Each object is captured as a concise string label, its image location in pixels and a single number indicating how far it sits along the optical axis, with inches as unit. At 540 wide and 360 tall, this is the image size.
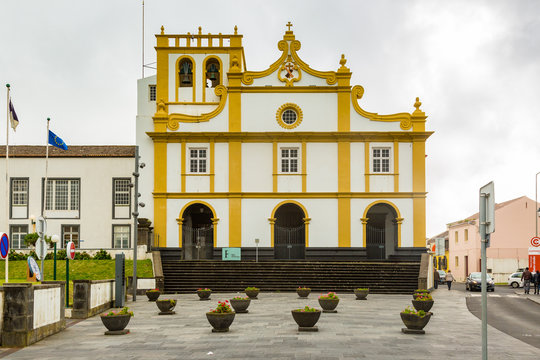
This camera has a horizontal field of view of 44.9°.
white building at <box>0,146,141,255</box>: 1726.1
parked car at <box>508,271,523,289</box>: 2090.3
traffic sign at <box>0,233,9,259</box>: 640.0
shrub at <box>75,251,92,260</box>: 1507.1
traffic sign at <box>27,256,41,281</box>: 748.2
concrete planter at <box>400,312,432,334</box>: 711.7
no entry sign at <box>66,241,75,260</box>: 905.6
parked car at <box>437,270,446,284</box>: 2294.9
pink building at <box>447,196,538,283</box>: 2524.6
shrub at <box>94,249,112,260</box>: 1513.3
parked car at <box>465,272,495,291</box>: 1665.8
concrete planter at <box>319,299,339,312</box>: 917.9
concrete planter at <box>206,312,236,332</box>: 713.6
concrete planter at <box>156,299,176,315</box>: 914.7
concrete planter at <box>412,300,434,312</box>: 883.4
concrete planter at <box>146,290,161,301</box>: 1113.4
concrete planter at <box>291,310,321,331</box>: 713.0
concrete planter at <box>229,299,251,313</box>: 912.3
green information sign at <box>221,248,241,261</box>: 1599.4
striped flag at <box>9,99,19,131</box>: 1091.3
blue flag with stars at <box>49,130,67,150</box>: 1355.8
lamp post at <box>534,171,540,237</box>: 2314.2
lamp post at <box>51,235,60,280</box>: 925.3
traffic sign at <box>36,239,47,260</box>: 806.5
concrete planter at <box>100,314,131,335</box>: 711.1
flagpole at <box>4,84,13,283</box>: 1074.2
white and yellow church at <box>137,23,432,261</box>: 1644.9
